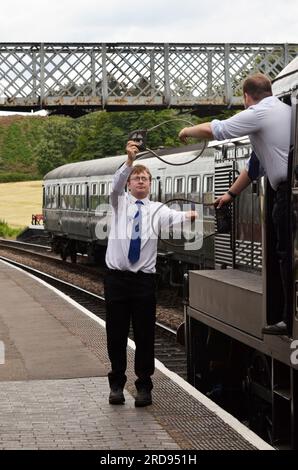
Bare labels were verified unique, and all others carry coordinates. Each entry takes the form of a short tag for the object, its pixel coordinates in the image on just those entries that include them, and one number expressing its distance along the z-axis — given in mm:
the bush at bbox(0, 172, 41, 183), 135625
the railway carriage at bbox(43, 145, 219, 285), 21312
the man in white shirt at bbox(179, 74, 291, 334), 6633
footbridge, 40844
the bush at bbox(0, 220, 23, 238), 62162
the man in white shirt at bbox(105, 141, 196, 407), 8688
